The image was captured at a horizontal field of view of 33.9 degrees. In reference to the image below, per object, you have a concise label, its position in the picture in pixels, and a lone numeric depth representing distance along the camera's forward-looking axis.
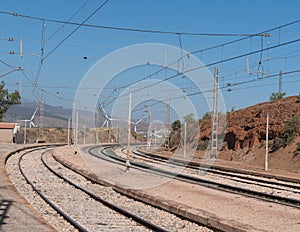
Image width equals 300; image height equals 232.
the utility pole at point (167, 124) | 58.29
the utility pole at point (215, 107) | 38.91
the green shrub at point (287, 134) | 40.90
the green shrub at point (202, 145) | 56.83
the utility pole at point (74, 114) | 52.14
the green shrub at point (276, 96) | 75.50
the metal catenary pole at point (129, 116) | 27.43
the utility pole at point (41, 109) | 83.44
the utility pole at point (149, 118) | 68.51
